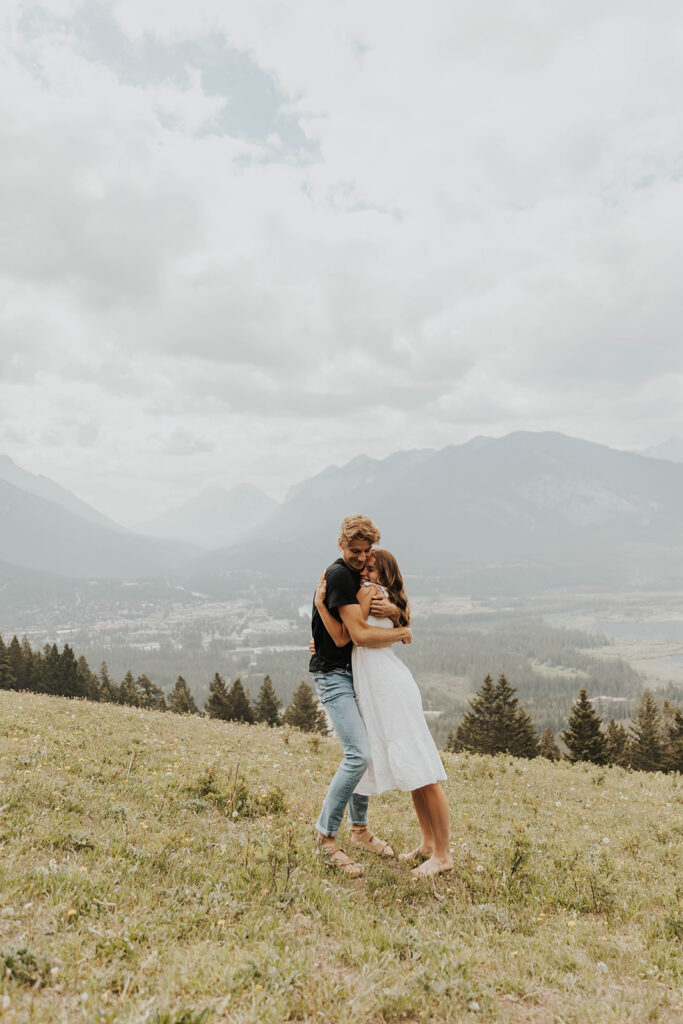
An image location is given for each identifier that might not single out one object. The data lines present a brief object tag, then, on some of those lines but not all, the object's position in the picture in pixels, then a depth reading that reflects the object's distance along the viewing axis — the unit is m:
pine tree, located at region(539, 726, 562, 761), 43.45
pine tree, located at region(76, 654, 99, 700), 49.13
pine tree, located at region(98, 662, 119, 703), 49.74
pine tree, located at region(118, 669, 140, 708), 51.78
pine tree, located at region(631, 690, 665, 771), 39.50
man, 6.12
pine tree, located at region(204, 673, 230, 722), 47.97
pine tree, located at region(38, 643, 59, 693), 47.75
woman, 6.13
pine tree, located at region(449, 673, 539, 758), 41.66
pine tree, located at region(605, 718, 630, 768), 38.38
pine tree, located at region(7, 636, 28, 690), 50.16
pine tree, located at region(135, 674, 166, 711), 53.66
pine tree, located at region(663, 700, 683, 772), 35.53
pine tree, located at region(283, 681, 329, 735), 50.22
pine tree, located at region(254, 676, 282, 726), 49.91
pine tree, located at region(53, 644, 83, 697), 47.59
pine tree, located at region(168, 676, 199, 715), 52.88
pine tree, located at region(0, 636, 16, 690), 47.78
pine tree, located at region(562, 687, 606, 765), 36.81
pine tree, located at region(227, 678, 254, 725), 48.62
